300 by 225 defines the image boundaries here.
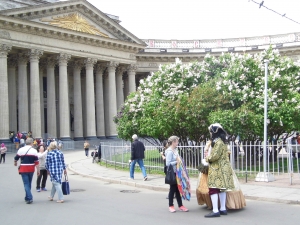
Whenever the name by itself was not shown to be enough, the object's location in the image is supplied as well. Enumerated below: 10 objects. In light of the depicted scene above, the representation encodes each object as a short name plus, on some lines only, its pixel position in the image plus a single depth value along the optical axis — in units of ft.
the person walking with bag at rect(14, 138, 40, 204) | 36.65
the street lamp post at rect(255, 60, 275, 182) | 45.26
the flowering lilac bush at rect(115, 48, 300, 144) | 57.62
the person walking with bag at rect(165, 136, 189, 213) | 30.94
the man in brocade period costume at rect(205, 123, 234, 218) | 28.68
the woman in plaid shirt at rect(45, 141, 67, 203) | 36.81
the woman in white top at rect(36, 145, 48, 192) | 45.57
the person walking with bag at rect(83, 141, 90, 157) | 99.63
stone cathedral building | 117.91
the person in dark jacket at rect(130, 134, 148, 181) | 51.67
